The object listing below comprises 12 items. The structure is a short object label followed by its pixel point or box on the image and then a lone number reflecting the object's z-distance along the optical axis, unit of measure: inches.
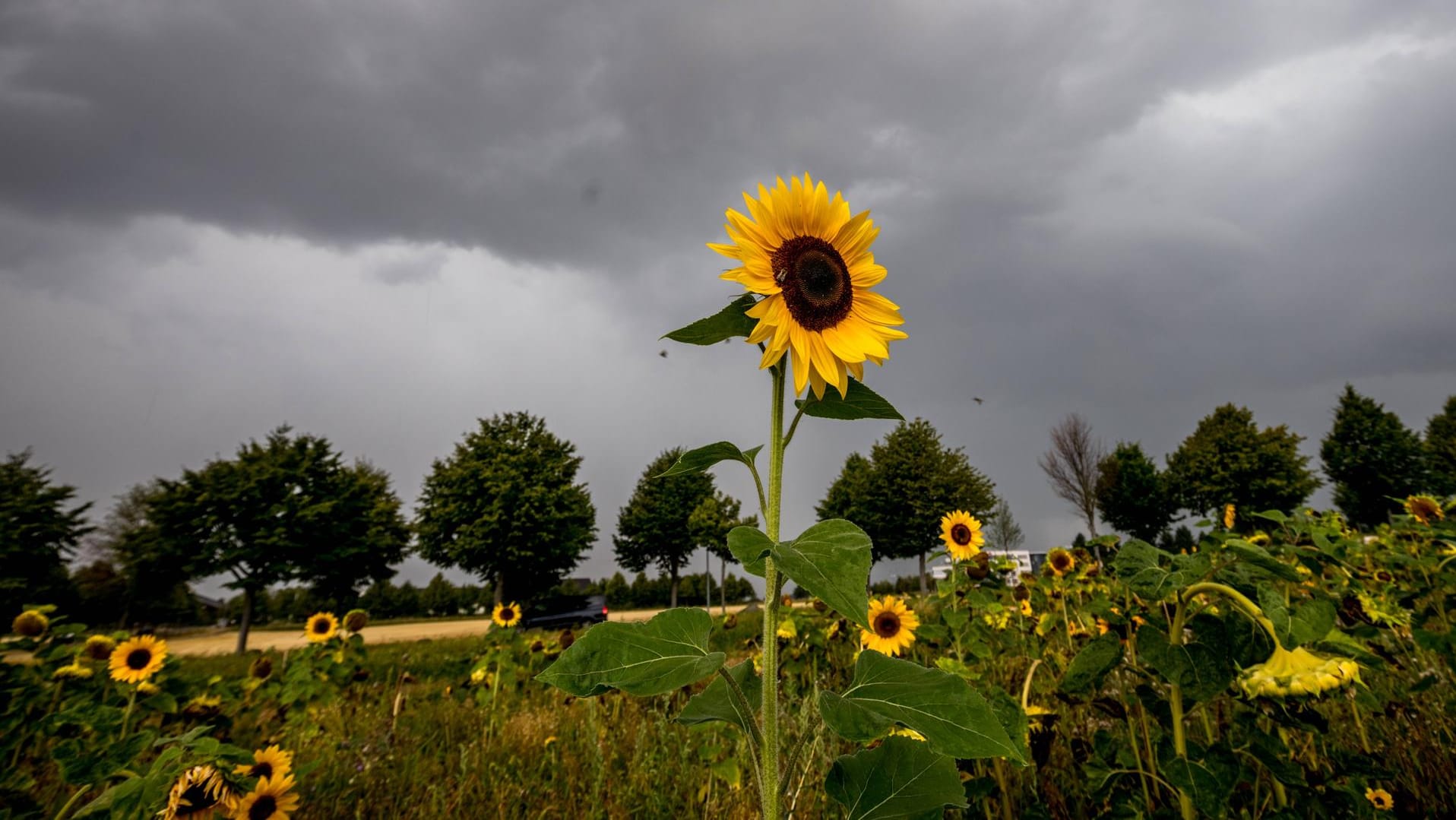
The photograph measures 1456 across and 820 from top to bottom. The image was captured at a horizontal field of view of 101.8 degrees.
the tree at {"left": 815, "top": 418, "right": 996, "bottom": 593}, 1080.8
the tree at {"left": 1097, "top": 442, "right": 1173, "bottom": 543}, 1295.5
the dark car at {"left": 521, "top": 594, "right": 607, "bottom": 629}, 789.2
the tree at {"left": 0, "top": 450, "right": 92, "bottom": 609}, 689.0
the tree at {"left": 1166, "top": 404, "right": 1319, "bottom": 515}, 1123.9
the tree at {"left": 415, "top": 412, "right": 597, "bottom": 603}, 1007.0
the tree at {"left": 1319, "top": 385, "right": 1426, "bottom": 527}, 1126.4
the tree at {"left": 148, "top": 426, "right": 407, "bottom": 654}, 846.5
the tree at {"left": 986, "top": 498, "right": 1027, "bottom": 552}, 1173.1
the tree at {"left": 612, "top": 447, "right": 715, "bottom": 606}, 1203.9
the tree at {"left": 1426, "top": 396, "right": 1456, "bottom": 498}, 962.1
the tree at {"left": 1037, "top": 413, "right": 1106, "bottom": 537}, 1144.2
